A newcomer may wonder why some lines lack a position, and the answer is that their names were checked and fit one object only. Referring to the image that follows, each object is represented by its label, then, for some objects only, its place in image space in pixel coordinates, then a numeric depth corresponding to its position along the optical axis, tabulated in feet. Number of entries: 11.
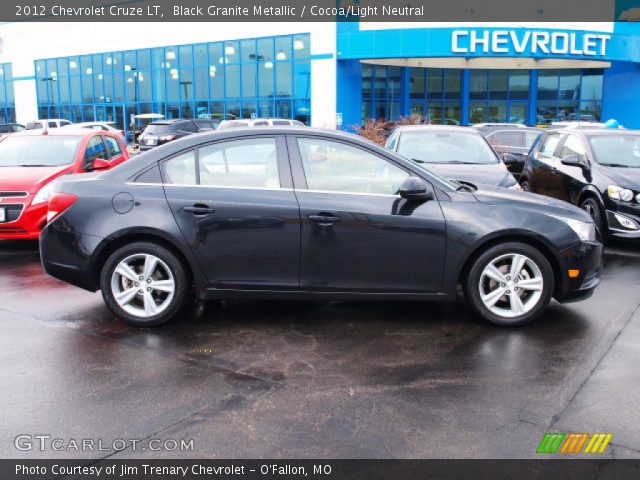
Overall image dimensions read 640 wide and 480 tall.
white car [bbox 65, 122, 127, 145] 91.34
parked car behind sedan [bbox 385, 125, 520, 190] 27.63
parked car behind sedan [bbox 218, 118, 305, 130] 67.70
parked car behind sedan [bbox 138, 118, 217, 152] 72.33
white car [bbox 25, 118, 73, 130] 99.28
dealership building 92.38
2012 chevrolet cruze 16.37
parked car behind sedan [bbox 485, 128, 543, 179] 55.33
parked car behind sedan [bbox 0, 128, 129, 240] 25.66
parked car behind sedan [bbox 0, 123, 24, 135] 98.58
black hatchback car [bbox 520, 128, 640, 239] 26.30
